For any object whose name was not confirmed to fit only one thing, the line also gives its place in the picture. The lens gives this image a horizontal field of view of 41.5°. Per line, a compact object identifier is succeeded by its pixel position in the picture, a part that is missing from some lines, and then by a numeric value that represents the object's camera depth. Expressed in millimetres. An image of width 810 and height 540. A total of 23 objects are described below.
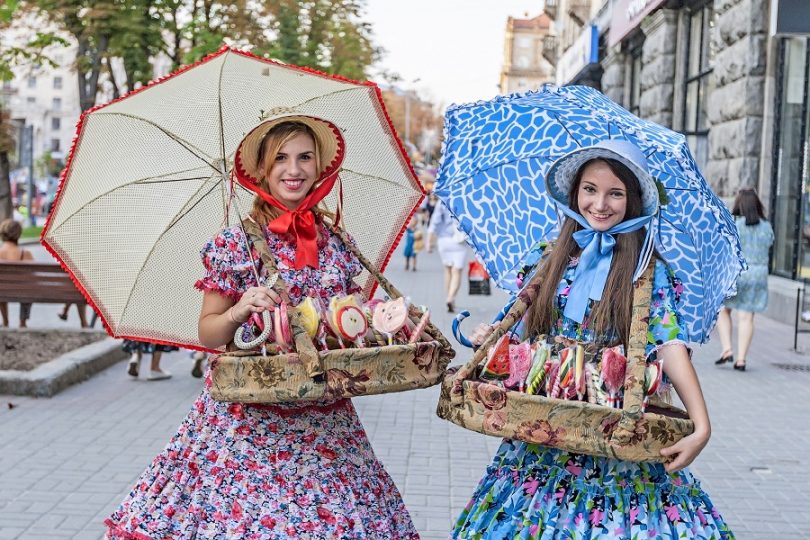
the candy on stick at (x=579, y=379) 2912
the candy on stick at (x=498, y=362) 3100
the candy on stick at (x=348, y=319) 3117
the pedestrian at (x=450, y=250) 14602
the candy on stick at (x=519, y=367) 3002
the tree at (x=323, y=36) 20766
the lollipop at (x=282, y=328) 3057
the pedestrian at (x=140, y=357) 9117
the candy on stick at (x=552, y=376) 2953
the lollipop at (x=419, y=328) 3229
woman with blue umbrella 3094
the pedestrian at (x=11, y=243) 12188
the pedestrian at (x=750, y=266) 10281
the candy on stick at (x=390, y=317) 3203
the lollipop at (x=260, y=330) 3057
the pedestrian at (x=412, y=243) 21516
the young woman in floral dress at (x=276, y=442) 3311
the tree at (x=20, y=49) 8569
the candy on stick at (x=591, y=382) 2896
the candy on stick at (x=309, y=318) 3086
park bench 10039
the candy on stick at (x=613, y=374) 2895
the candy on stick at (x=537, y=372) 2971
